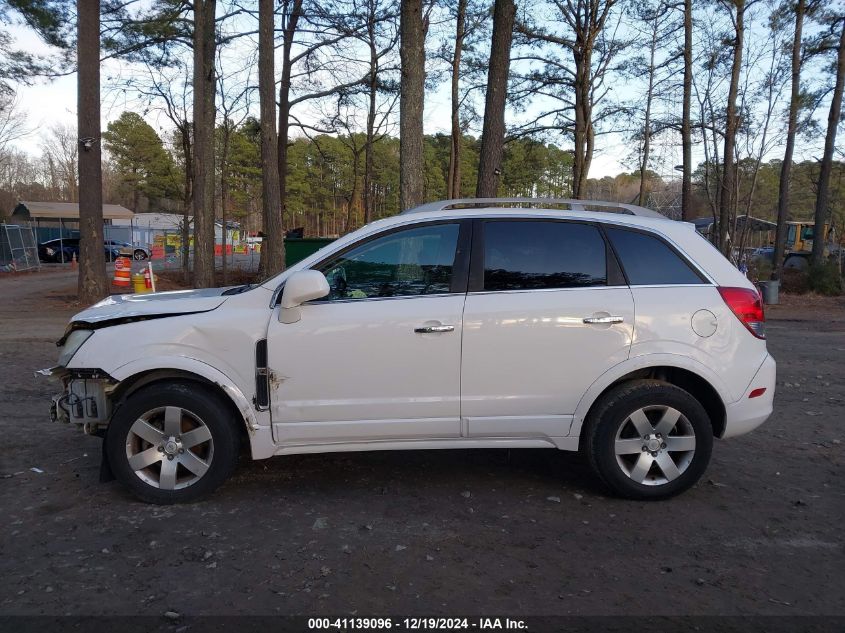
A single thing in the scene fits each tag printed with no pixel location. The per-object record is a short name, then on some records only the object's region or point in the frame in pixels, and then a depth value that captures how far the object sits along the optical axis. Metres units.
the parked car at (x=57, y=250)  34.62
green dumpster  20.19
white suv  3.96
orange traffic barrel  17.67
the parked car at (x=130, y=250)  39.39
